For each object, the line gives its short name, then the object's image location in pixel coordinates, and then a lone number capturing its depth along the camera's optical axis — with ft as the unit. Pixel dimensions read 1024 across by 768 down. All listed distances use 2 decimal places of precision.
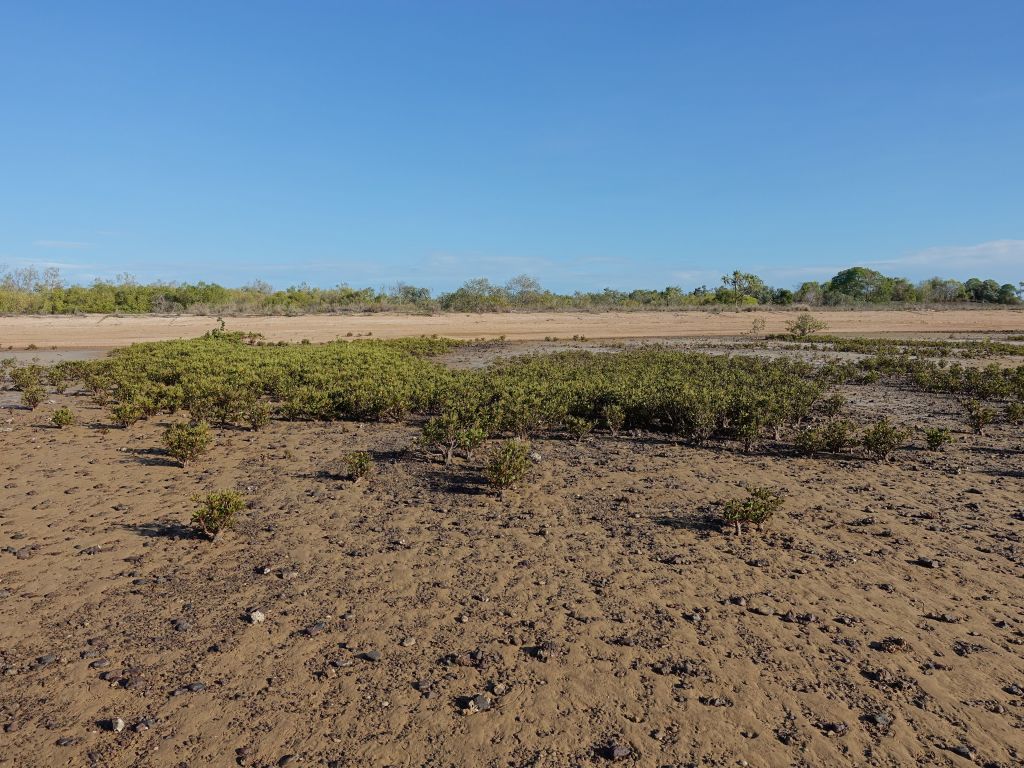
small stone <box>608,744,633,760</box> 10.96
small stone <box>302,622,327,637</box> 14.88
